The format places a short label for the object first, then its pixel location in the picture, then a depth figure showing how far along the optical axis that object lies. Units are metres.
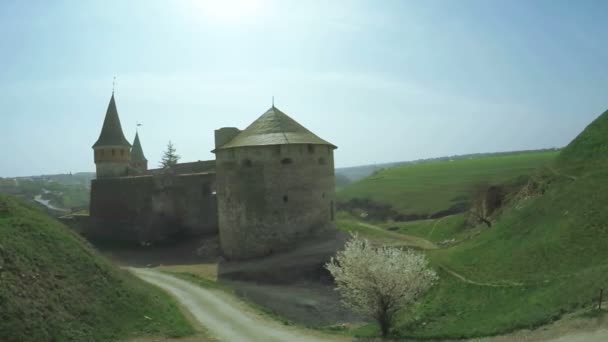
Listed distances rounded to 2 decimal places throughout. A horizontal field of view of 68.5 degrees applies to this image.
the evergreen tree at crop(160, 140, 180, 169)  65.19
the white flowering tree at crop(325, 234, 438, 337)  13.05
